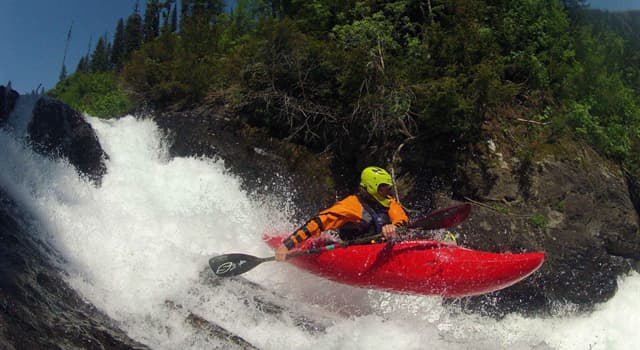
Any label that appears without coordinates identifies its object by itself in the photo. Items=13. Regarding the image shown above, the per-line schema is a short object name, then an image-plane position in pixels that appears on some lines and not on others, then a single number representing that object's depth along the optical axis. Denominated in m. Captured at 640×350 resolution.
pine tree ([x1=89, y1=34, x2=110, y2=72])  42.28
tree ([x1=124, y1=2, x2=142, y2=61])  30.79
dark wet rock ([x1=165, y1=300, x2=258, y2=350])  3.01
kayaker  4.19
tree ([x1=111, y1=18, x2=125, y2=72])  38.78
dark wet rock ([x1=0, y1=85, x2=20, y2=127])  6.61
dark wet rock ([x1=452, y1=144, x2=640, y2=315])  6.68
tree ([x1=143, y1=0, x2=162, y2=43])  26.98
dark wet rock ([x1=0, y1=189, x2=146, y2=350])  2.43
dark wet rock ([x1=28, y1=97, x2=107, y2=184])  7.16
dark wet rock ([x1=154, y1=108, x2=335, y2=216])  8.46
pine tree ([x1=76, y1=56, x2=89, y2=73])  44.62
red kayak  4.32
